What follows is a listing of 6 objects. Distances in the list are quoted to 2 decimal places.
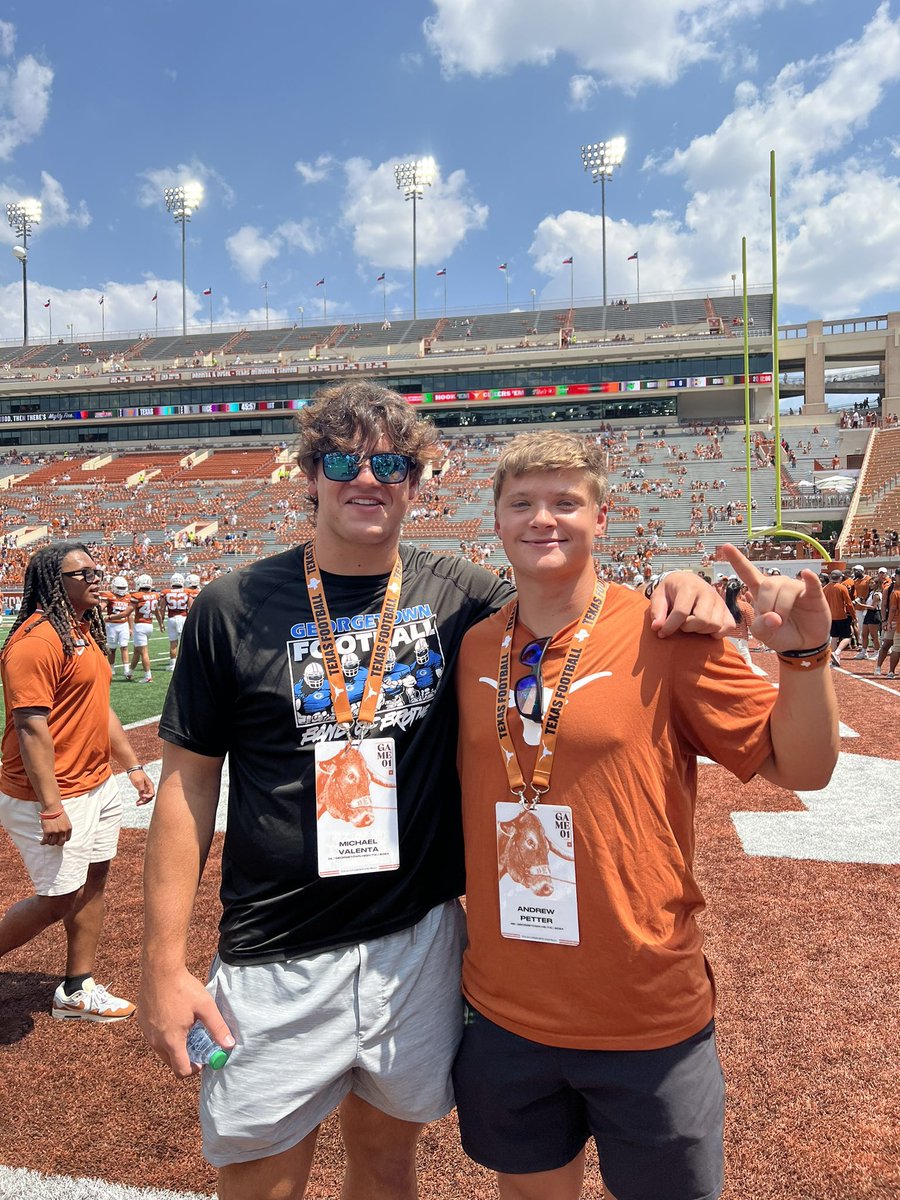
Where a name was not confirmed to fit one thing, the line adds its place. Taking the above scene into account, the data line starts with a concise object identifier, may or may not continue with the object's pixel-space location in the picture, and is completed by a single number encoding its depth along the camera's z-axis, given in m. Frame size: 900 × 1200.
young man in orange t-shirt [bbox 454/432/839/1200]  1.53
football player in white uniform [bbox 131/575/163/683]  12.57
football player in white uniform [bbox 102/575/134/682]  12.73
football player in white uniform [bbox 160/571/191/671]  14.06
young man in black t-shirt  1.64
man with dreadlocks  3.07
